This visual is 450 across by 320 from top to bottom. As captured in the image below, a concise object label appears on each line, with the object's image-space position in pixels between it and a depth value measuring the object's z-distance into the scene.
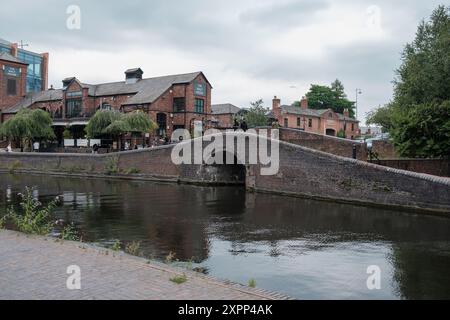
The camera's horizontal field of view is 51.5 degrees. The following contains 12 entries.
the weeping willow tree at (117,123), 37.88
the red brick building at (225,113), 57.19
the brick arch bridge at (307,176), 16.92
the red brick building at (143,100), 44.81
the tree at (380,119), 41.09
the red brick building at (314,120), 57.66
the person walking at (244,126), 26.98
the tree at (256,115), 48.88
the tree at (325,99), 80.50
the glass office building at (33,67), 81.38
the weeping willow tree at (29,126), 40.47
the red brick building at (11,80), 53.88
